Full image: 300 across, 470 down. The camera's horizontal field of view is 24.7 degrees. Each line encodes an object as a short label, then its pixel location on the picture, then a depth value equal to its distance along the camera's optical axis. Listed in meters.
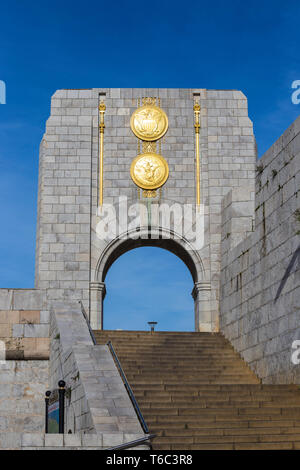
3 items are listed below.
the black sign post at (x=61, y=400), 10.56
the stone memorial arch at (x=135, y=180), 19.44
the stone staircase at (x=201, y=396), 9.33
